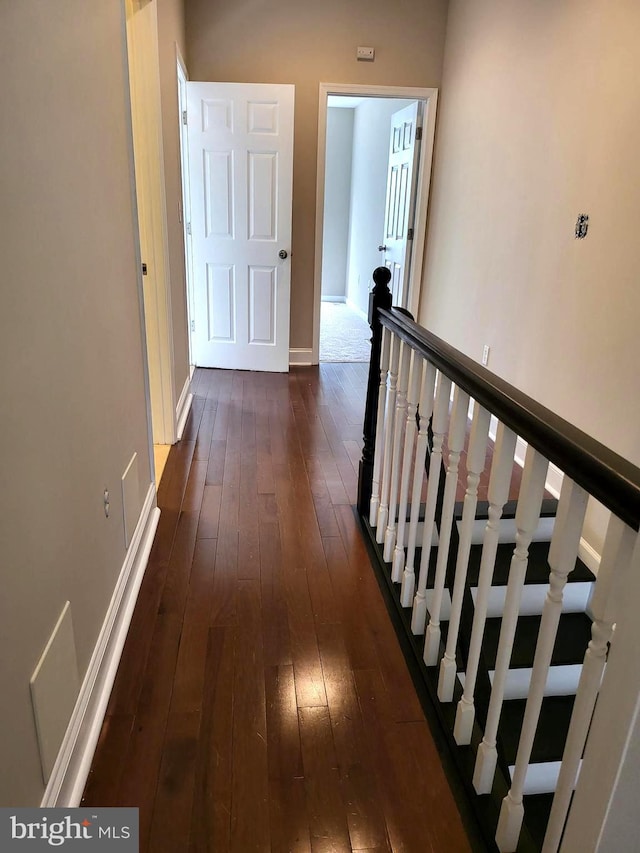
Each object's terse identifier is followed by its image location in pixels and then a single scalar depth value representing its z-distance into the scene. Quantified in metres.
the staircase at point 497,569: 0.95
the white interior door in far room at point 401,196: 4.83
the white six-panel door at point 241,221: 4.38
